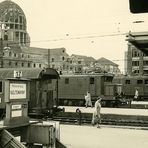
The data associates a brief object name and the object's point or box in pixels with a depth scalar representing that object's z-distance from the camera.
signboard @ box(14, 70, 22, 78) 11.21
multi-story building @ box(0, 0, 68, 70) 130.00
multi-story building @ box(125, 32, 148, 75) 87.06
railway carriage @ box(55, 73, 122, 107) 38.59
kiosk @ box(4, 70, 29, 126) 10.35
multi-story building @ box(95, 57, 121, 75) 149.38
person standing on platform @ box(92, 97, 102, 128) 19.97
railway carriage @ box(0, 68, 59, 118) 23.30
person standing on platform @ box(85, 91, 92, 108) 35.14
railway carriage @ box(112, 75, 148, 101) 49.03
